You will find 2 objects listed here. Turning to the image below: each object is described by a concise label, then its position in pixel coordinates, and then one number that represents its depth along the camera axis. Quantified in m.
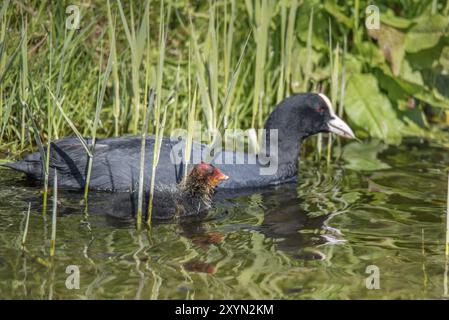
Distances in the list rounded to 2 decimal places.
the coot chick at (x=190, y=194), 5.75
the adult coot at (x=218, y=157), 6.46
